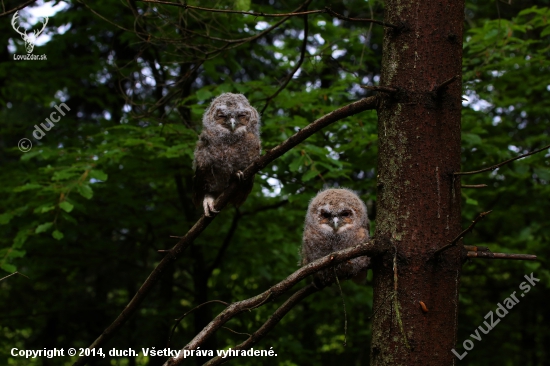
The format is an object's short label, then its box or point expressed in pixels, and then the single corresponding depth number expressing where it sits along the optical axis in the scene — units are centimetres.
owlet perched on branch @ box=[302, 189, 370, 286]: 380
